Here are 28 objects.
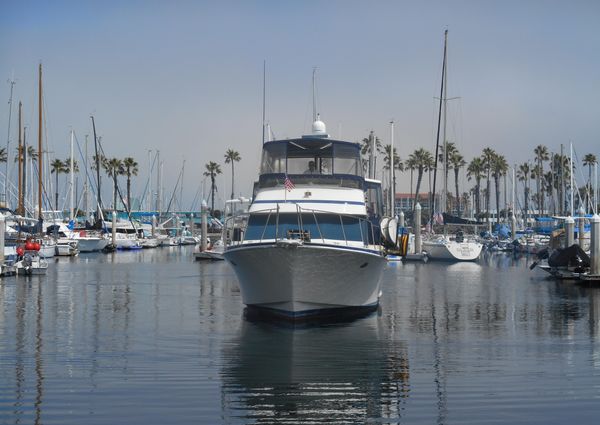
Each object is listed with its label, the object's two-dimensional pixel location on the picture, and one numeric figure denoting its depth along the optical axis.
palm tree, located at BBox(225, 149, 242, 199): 137.00
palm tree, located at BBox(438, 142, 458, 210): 123.81
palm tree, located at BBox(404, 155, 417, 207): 127.81
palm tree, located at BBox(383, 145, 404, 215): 127.11
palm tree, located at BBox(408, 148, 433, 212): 124.90
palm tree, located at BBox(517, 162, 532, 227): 134.50
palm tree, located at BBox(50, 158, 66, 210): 115.97
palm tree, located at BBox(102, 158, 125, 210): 119.94
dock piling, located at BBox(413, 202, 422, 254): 70.37
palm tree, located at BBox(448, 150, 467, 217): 123.81
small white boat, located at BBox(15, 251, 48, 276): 44.41
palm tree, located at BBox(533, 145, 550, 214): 131.12
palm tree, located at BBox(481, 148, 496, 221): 123.29
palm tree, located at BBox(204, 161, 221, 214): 139.25
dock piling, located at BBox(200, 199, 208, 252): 71.44
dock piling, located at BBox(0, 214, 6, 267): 40.91
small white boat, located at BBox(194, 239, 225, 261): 68.56
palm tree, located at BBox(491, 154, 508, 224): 126.31
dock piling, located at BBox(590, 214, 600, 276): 38.91
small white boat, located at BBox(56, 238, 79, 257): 73.81
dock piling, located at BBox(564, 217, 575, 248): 46.81
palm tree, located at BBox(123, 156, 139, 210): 121.88
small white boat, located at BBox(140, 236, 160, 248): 96.94
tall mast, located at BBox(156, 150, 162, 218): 121.76
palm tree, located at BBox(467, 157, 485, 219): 126.25
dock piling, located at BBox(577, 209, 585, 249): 48.88
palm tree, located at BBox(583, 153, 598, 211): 121.75
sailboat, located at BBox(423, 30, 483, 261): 68.19
